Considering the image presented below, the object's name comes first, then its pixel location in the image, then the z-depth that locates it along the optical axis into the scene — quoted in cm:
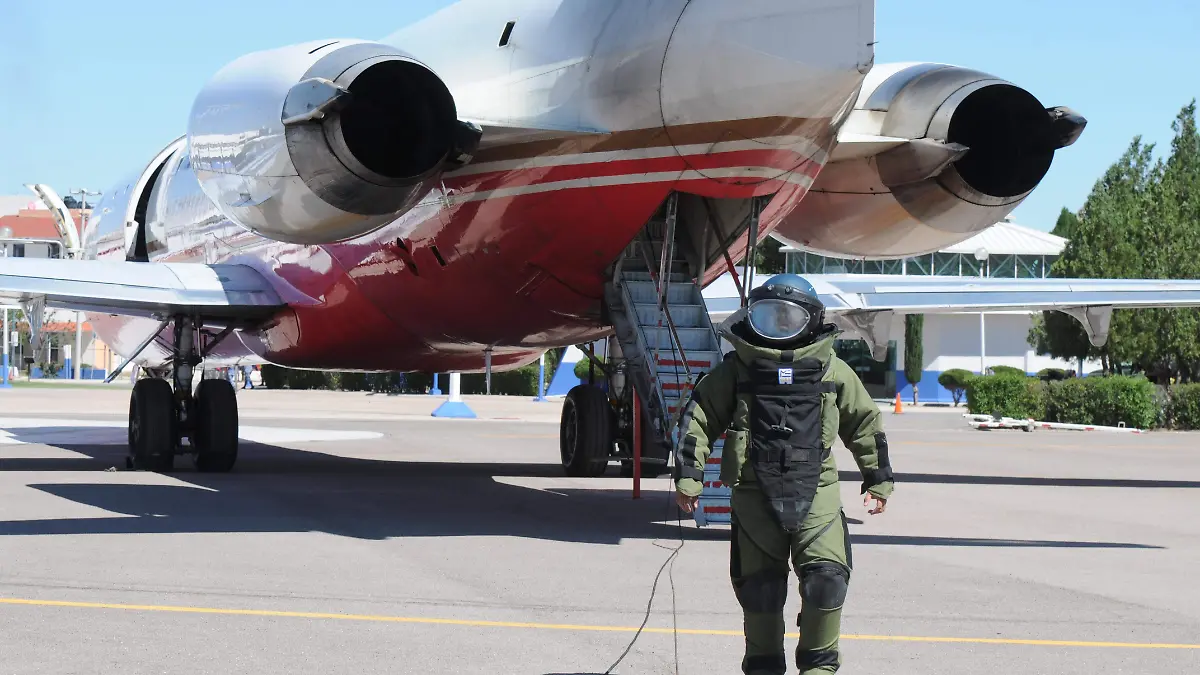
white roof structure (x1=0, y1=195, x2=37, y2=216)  14720
